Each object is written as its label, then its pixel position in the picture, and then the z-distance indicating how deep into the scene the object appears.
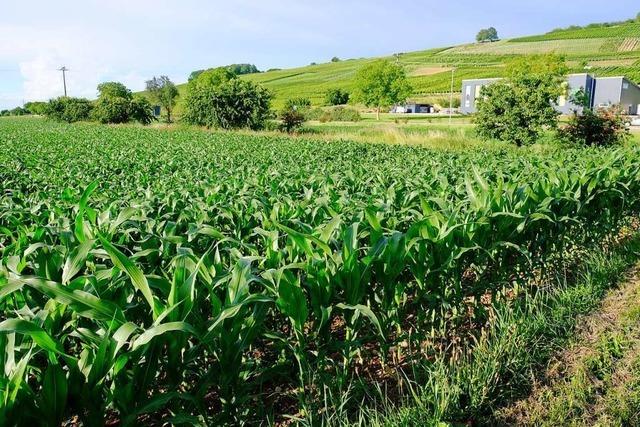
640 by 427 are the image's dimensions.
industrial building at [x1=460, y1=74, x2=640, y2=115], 67.81
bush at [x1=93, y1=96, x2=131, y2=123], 48.88
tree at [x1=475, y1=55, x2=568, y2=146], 19.48
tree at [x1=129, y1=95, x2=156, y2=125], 49.19
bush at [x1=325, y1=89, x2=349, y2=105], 98.69
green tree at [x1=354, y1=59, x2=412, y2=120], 76.81
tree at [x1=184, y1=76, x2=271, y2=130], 36.50
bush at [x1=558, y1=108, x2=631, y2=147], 19.16
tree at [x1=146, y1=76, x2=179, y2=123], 71.88
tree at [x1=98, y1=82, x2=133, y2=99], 61.52
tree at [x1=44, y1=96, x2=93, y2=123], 56.62
